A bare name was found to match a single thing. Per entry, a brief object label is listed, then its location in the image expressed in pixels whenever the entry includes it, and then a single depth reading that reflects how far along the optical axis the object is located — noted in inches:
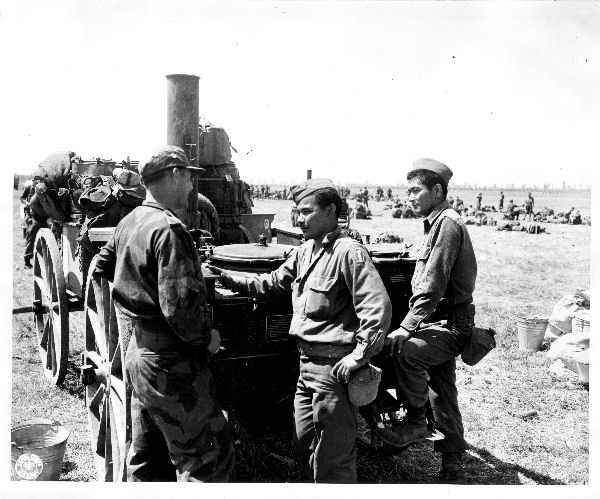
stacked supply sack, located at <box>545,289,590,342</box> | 276.1
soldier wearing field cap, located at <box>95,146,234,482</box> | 105.9
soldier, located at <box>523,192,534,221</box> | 1183.6
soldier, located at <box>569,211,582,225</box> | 1081.4
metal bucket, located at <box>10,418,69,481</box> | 142.3
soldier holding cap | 114.7
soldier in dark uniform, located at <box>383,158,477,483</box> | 135.6
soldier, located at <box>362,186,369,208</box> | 1320.4
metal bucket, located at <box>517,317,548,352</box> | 272.7
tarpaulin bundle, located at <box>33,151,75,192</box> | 214.8
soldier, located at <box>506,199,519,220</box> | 1129.1
